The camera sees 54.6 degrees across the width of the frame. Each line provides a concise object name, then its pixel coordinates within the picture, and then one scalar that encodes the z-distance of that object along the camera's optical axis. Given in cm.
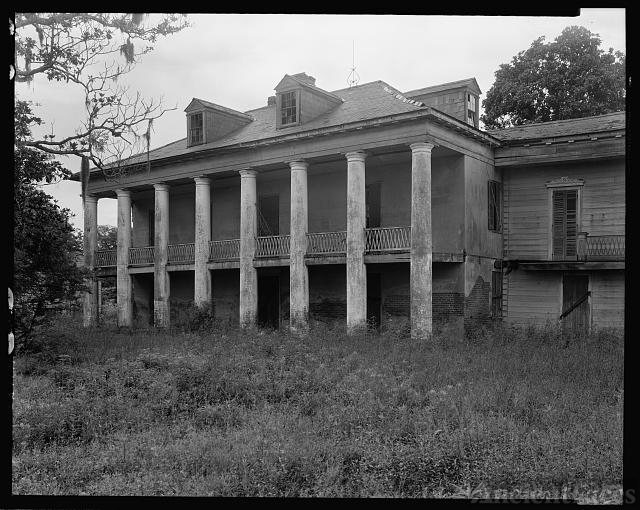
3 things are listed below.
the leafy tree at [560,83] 2948
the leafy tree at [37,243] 1386
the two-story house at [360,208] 1778
